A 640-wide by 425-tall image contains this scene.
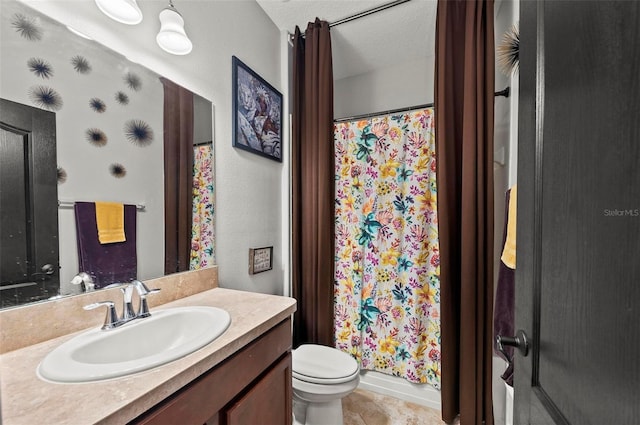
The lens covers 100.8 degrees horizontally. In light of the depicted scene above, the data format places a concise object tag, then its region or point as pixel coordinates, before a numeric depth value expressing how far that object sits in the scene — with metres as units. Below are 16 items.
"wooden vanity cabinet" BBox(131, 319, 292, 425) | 0.62
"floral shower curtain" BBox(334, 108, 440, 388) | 1.70
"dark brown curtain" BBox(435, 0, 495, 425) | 1.41
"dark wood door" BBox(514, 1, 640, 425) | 0.33
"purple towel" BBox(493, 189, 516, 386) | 1.08
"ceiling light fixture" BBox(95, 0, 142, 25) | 0.87
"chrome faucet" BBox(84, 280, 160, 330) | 0.82
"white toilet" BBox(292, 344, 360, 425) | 1.29
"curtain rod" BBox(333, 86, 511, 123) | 1.44
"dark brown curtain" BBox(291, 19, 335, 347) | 1.80
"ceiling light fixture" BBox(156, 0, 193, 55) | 1.04
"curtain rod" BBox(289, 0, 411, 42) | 1.63
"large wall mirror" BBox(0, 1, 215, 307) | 0.72
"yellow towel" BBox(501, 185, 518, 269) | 1.03
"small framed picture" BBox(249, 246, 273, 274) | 1.61
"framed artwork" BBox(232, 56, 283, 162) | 1.48
